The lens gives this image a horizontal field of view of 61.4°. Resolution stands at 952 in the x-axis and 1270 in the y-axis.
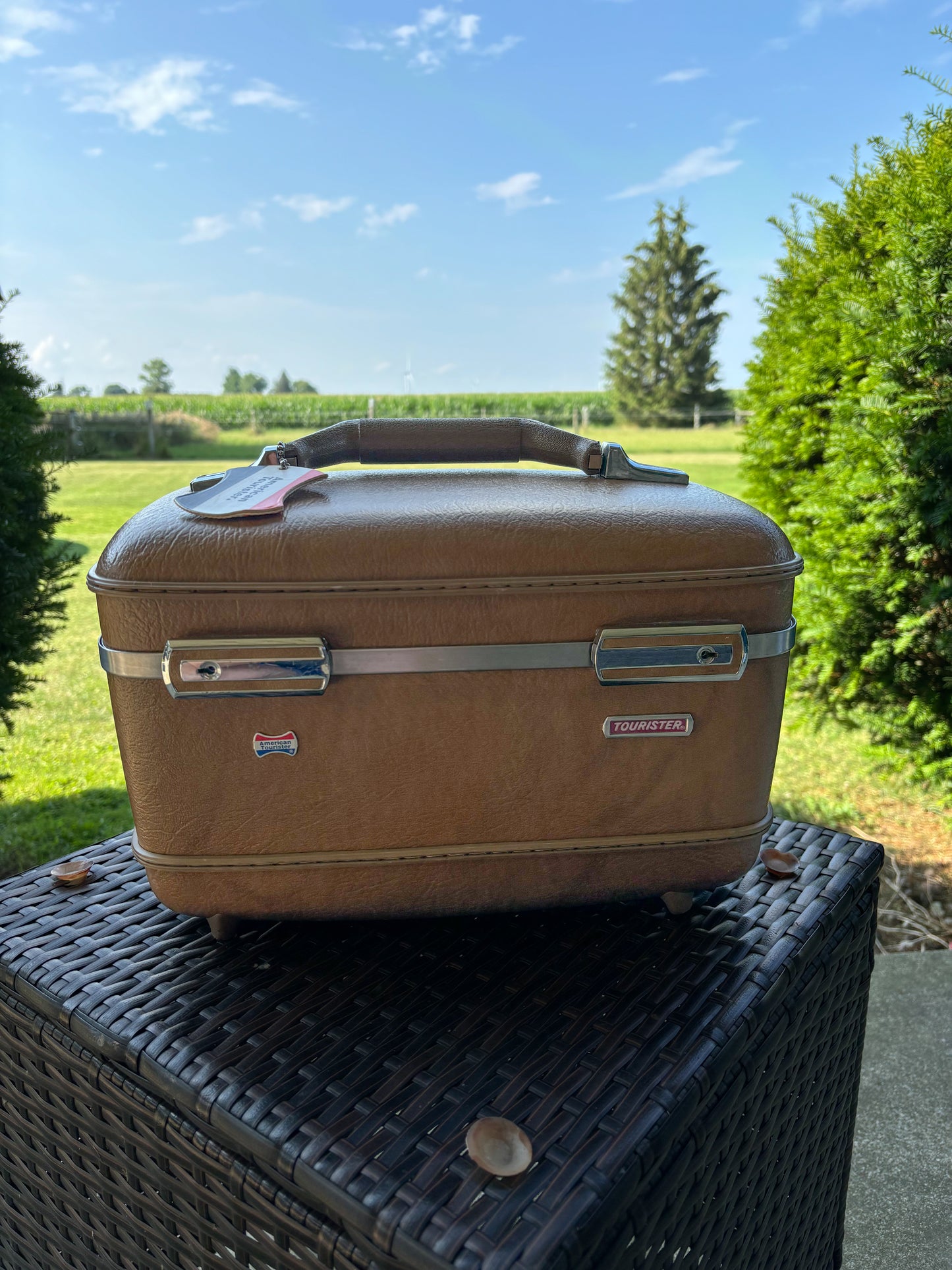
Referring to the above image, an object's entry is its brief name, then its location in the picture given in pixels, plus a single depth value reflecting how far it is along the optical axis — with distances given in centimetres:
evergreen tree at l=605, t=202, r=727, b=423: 2338
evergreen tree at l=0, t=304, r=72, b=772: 181
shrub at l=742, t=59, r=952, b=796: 196
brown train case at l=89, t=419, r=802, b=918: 54
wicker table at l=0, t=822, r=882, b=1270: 45
